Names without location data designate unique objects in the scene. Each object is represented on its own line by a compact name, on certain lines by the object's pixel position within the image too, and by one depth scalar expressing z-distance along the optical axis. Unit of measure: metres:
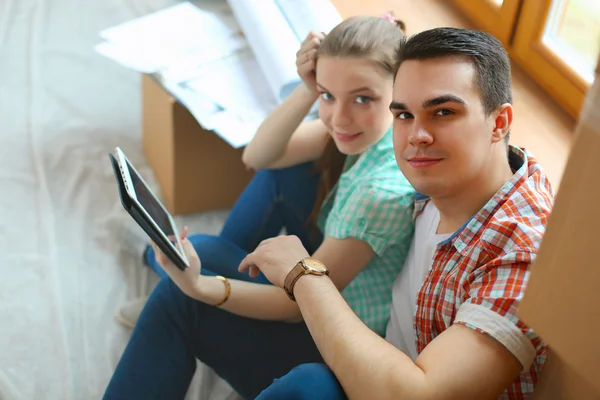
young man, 0.84
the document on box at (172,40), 1.81
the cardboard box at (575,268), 0.60
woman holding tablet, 1.18
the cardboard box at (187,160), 1.80
